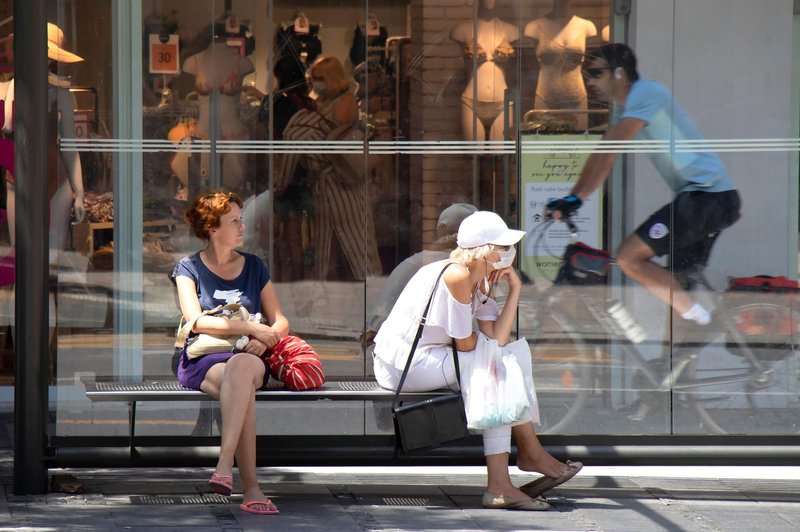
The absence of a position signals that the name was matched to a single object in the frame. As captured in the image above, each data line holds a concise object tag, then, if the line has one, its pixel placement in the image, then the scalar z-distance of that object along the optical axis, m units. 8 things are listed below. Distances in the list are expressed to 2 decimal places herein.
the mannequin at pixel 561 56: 14.69
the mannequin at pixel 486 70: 14.67
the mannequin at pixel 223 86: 14.63
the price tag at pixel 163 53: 14.63
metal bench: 12.35
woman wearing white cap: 12.16
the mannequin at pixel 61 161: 14.09
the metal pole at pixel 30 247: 12.06
